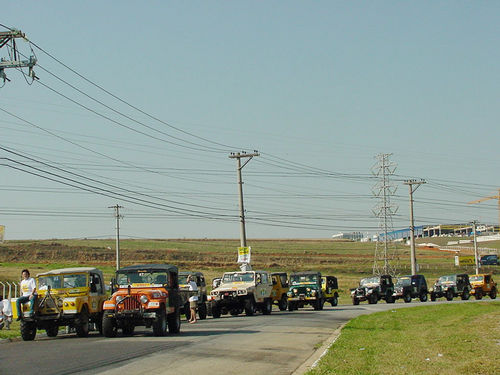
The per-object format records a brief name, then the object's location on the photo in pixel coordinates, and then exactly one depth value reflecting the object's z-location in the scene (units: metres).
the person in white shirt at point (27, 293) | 21.97
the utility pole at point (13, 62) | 26.25
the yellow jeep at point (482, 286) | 58.09
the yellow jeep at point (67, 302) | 22.45
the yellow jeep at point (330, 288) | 46.79
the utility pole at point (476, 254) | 81.56
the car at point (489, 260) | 114.19
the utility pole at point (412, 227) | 68.00
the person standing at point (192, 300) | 29.62
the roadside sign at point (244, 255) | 47.47
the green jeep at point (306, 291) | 42.69
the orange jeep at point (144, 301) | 22.28
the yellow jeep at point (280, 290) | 42.00
